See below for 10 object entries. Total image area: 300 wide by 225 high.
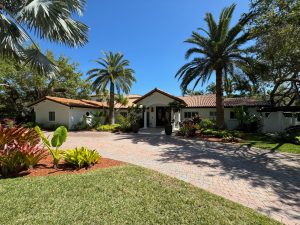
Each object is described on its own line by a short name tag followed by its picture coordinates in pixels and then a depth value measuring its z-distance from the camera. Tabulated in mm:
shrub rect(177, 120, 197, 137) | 18656
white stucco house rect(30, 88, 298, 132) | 24906
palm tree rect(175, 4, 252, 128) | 18531
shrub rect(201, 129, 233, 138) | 17091
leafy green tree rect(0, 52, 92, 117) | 29958
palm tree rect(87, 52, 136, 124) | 27766
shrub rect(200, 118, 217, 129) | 20766
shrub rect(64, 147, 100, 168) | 7445
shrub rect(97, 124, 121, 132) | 23991
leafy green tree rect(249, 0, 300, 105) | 11455
